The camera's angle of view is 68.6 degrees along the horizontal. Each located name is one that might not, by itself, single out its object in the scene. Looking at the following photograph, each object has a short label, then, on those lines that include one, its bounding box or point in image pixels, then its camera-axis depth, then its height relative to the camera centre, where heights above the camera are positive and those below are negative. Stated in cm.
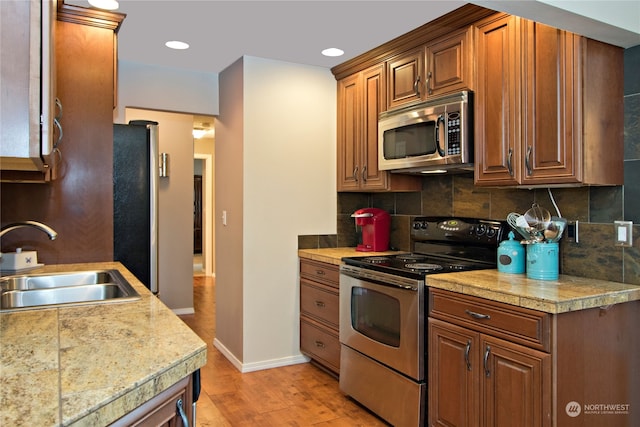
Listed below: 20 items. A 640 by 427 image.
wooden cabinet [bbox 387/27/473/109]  257 +85
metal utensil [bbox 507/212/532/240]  230 -7
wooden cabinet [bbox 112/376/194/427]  96 -44
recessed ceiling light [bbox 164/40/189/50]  310 +112
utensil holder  219 -23
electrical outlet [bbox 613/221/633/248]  210 -10
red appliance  350 -13
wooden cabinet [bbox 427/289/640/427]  179 -64
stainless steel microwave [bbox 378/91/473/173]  254 +45
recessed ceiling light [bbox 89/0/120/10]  242 +109
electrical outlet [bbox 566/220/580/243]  233 -11
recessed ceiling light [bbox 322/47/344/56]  323 +112
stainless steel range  237 -55
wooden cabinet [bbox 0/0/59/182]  93 +28
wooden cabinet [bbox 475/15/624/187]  204 +48
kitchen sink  189 -33
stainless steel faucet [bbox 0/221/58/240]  188 -6
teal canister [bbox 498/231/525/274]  238 -23
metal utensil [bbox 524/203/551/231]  231 -3
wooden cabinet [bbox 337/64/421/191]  328 +57
